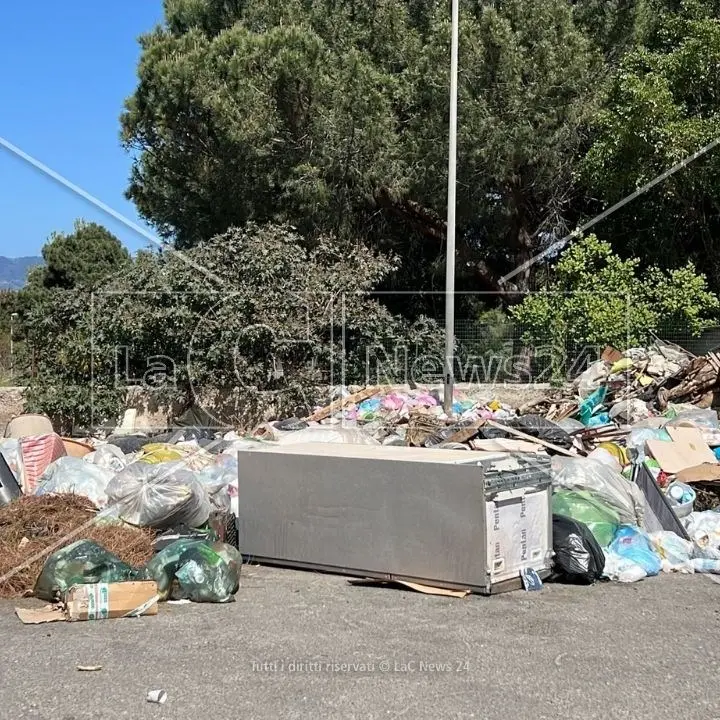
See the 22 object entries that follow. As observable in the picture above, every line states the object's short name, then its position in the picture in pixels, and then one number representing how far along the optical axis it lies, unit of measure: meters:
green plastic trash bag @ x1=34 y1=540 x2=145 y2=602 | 5.32
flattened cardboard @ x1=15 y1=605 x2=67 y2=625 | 4.95
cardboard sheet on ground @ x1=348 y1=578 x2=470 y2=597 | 5.50
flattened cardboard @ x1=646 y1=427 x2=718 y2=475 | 8.18
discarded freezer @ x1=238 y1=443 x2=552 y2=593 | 5.48
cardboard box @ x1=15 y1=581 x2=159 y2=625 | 4.98
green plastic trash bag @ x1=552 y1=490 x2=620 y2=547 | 6.39
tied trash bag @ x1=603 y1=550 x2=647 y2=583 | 5.99
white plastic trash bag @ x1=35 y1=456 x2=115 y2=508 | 7.03
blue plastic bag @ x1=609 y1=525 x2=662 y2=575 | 6.16
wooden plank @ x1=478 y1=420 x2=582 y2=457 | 8.76
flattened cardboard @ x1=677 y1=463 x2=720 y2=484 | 7.79
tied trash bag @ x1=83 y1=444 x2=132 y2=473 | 8.06
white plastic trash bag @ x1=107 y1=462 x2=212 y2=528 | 6.38
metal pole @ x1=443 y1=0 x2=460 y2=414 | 12.92
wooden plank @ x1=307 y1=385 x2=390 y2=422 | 13.09
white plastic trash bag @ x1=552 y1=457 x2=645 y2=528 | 6.78
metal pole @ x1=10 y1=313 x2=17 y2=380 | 14.85
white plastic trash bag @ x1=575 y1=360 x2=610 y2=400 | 12.17
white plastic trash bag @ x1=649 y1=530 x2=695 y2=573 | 6.33
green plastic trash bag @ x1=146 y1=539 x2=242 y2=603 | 5.41
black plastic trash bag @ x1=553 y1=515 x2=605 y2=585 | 5.88
